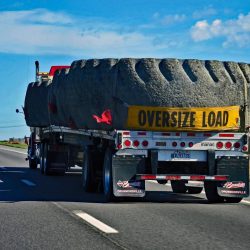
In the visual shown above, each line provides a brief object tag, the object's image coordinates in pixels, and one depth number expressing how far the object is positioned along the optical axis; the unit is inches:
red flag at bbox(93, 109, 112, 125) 502.5
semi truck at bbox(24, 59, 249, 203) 484.7
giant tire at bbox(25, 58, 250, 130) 488.4
